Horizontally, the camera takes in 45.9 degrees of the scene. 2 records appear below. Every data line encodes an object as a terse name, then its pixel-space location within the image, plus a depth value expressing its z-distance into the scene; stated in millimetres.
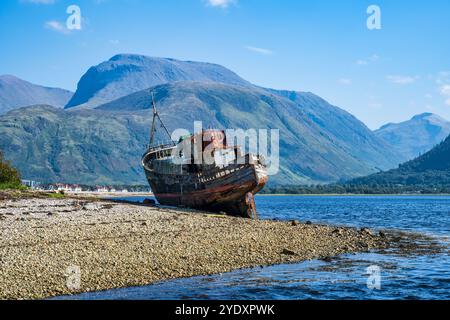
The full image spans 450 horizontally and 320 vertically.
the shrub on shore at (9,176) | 88438
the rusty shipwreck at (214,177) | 59781
